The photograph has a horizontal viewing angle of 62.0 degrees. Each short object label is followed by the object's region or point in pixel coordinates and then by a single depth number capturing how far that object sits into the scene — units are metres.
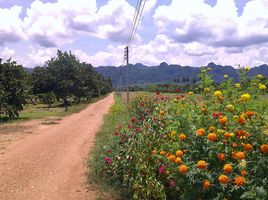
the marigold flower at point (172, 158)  2.32
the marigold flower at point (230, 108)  2.44
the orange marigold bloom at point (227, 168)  1.93
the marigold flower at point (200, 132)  2.23
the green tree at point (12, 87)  14.64
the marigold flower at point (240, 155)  1.96
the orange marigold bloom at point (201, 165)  2.04
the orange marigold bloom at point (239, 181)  1.90
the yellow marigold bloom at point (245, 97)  2.34
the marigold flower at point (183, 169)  2.13
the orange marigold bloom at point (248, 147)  2.02
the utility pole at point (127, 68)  22.44
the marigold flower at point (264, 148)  1.98
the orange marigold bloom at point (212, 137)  2.09
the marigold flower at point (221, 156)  2.10
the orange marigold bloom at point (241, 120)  2.16
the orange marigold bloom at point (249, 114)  2.25
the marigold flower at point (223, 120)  2.23
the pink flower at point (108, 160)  4.02
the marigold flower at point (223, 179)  1.92
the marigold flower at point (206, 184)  2.06
